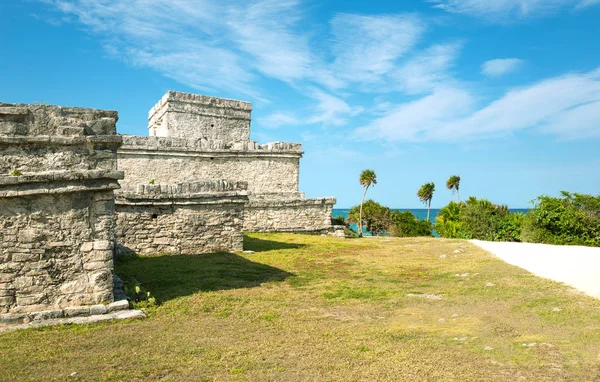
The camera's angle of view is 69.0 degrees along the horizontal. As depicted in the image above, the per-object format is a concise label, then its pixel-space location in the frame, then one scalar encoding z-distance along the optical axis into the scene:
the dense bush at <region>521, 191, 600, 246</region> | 15.80
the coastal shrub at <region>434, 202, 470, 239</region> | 22.72
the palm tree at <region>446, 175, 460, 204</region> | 39.41
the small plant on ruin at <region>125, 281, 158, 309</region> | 7.25
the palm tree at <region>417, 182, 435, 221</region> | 38.56
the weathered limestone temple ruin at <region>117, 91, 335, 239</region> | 17.73
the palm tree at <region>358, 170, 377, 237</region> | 30.31
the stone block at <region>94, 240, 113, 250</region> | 6.88
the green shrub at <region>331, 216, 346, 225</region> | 25.88
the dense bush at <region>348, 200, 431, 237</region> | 28.33
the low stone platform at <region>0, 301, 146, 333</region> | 6.07
